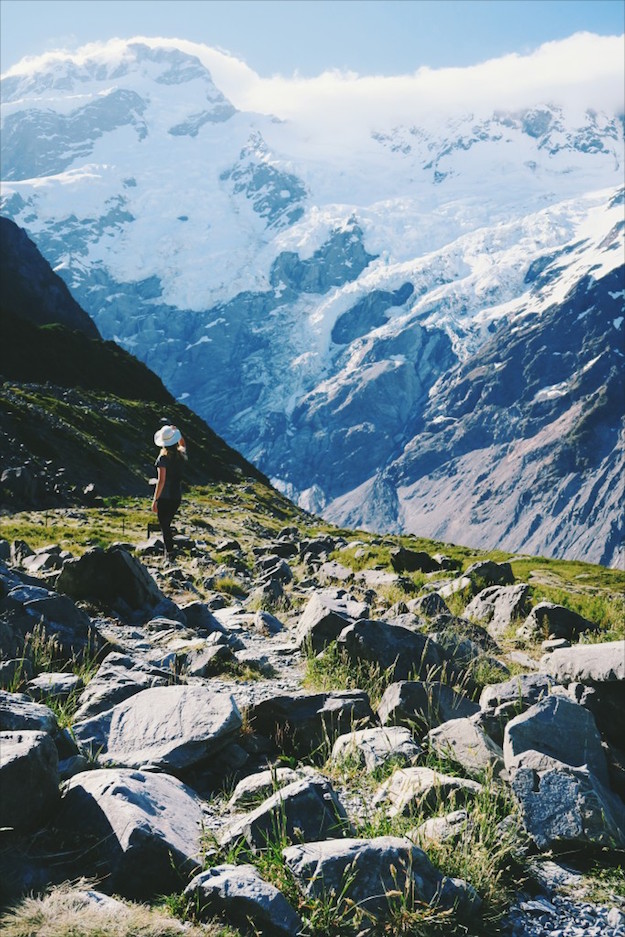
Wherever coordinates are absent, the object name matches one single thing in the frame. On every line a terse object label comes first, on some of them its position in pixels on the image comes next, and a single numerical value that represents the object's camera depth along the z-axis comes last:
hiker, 20.59
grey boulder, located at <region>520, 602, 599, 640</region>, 12.95
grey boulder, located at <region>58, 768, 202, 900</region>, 4.93
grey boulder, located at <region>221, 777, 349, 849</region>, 5.36
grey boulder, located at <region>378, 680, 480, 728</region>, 7.73
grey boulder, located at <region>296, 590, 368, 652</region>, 10.82
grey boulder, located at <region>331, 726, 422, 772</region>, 6.90
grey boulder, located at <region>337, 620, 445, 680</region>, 9.24
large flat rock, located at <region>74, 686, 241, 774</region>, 6.49
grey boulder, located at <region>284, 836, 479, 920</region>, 4.83
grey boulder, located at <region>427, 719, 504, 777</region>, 6.70
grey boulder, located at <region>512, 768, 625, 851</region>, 5.83
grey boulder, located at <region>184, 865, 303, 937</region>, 4.59
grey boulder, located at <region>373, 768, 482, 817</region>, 6.05
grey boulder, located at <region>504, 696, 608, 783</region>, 6.62
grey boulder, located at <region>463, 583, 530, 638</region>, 14.11
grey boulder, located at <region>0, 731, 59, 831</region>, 4.98
